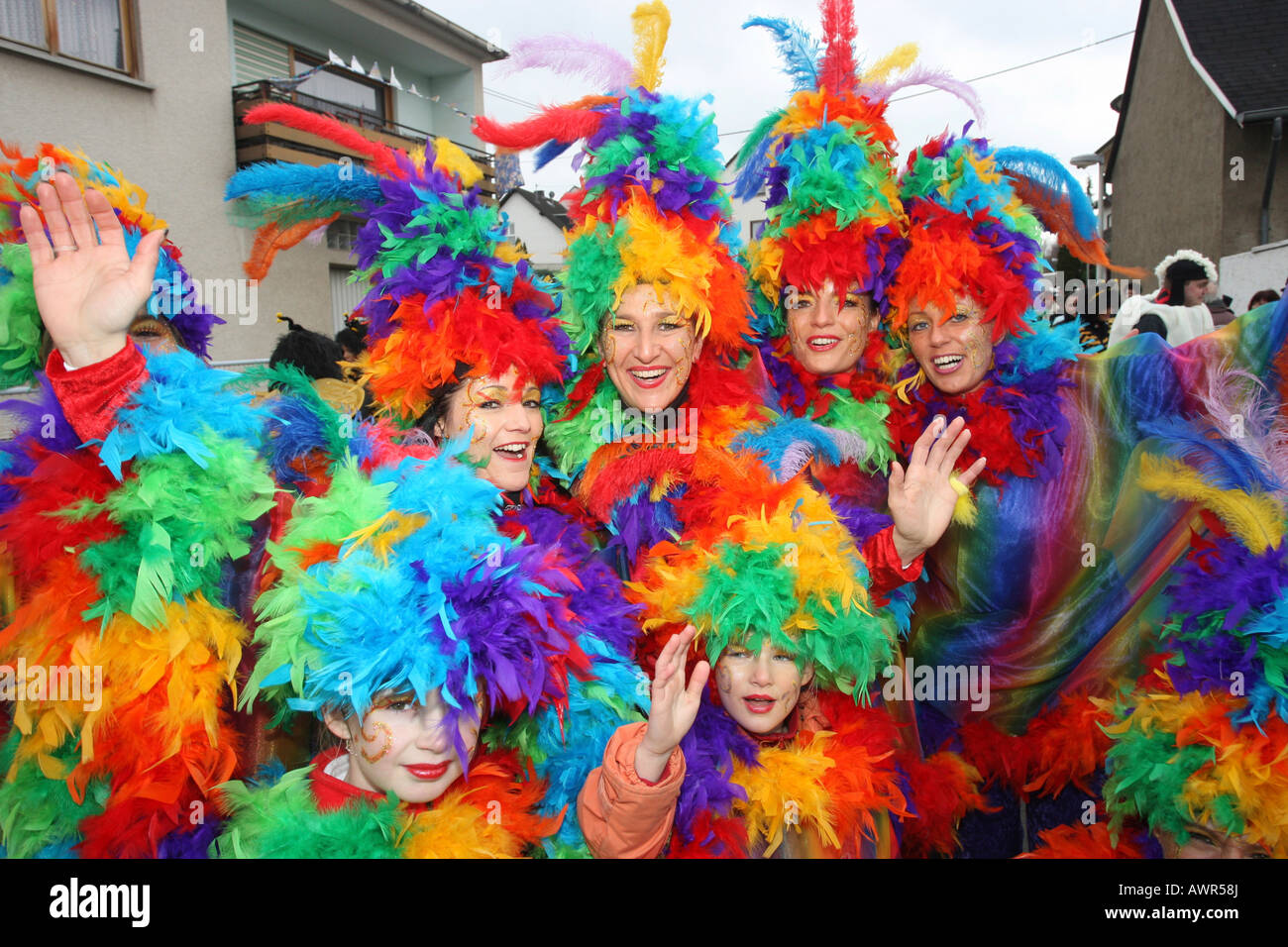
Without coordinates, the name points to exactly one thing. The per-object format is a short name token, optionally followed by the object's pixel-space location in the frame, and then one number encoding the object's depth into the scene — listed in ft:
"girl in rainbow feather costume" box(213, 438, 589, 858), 4.76
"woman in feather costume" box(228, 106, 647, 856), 7.08
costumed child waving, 6.00
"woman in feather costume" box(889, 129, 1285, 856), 7.32
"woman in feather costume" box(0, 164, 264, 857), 5.48
